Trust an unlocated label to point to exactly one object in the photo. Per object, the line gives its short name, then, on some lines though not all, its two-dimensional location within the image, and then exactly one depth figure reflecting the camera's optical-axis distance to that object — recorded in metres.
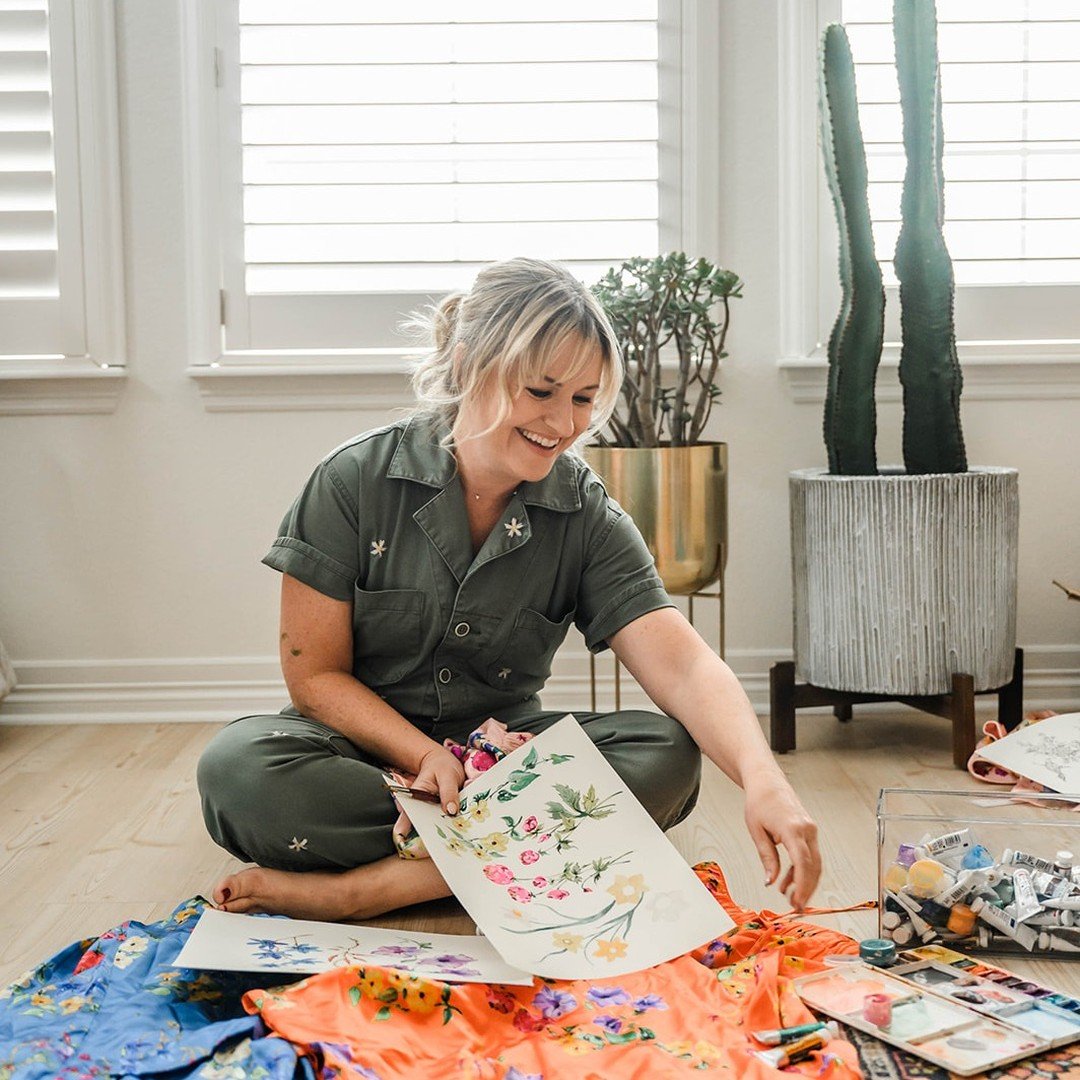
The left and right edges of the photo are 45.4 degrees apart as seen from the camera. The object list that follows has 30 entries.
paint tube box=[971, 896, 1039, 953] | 1.31
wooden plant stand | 2.27
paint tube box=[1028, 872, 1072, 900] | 1.35
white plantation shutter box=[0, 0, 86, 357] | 2.43
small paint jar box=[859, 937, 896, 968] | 1.24
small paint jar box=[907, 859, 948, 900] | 1.34
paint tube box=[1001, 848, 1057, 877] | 1.37
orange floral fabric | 1.04
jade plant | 2.21
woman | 1.45
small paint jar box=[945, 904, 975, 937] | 1.33
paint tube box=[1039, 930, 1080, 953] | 1.33
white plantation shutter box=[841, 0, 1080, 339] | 2.47
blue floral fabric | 1.02
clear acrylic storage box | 1.33
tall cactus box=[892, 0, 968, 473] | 2.21
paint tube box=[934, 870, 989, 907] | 1.33
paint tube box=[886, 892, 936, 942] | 1.33
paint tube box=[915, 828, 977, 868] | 1.37
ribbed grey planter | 2.16
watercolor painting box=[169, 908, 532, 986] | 1.19
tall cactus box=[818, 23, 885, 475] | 2.22
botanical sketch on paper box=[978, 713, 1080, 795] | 2.04
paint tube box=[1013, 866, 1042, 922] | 1.32
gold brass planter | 2.23
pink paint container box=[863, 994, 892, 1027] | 1.10
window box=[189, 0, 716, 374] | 2.46
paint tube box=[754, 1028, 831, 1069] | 1.05
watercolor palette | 1.06
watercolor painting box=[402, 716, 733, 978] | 1.24
